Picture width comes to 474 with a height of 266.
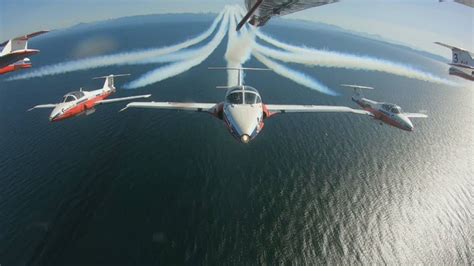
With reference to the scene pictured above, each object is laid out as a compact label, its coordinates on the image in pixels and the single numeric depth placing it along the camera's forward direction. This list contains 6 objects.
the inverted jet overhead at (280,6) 22.44
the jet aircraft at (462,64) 45.78
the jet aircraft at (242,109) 29.97
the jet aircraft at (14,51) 36.78
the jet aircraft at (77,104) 47.57
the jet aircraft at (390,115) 50.53
